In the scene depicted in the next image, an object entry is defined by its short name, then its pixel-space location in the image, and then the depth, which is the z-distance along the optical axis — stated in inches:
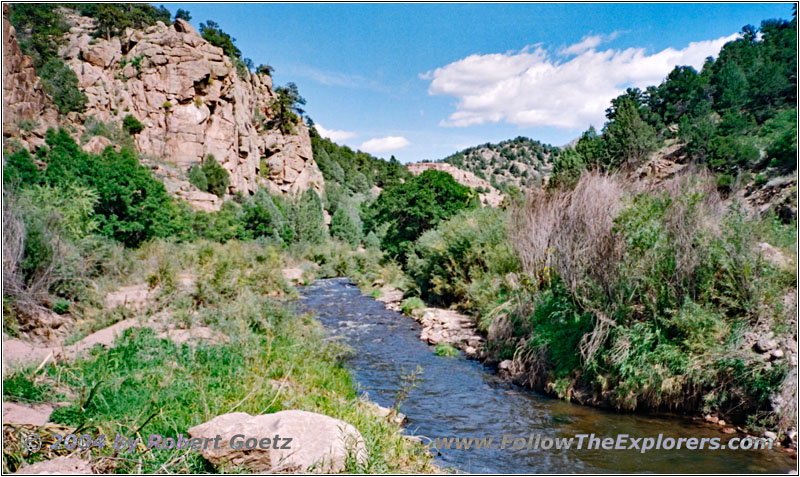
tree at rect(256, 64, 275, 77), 2593.5
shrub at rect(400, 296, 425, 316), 751.1
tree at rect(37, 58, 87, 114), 1586.0
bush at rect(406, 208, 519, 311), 588.7
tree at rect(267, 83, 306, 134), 2396.7
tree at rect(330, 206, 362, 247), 2046.0
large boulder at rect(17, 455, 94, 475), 169.6
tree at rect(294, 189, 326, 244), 1760.6
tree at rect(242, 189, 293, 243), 1587.1
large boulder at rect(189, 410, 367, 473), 183.9
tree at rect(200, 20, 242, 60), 2336.4
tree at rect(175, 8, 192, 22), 2270.2
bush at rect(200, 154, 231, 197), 1770.4
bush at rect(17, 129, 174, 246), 868.0
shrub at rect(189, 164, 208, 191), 1689.2
